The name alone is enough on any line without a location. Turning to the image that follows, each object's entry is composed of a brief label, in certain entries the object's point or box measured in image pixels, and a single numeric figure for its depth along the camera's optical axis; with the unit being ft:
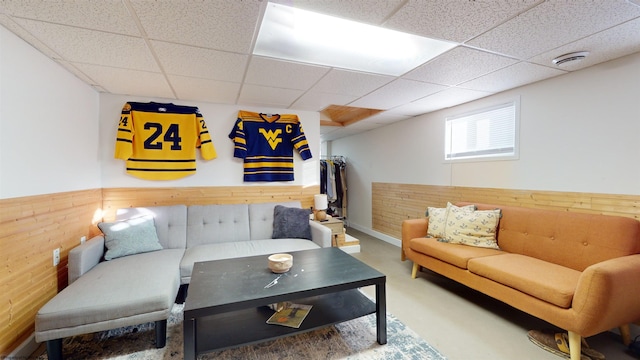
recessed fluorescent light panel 5.61
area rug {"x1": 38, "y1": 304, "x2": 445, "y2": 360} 5.66
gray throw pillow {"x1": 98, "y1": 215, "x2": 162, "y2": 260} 7.66
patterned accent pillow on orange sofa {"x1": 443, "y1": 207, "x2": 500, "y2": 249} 8.68
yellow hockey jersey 9.63
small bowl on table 6.14
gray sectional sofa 5.19
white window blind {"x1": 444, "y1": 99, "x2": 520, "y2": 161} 9.46
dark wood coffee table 4.91
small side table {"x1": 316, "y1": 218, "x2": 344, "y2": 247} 11.85
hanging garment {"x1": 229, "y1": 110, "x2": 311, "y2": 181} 11.19
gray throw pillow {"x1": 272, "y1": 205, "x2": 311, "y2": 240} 9.97
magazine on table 5.63
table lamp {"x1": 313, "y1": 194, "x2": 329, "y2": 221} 12.08
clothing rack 17.97
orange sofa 5.20
